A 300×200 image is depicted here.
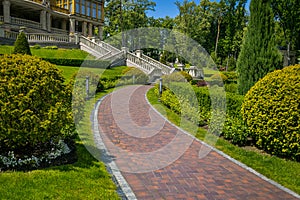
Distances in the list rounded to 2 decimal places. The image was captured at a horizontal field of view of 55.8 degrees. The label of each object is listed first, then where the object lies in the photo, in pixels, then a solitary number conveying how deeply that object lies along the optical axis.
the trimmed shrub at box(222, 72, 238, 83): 28.98
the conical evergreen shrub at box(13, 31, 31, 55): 18.47
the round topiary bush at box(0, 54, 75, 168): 5.68
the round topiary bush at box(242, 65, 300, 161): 7.33
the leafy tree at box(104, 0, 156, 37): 50.41
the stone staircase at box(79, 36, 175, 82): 31.29
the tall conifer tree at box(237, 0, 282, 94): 12.30
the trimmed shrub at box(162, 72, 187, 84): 17.98
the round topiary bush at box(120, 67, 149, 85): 24.58
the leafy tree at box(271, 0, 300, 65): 28.78
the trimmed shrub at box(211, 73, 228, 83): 25.61
